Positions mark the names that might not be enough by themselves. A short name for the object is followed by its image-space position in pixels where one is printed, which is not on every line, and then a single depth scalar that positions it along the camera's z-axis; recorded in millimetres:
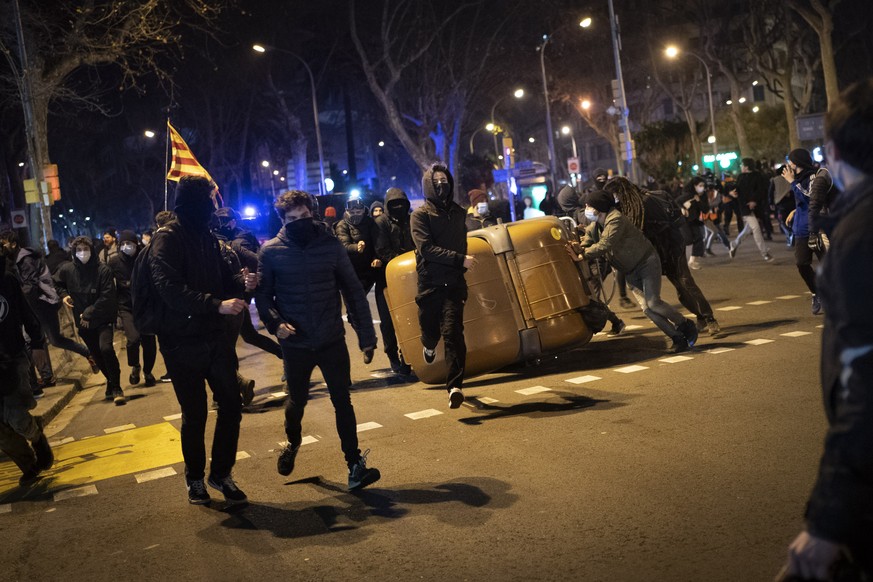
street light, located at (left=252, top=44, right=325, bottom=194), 35200
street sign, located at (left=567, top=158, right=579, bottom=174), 36606
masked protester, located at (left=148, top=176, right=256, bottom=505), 5438
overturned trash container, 8555
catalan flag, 12367
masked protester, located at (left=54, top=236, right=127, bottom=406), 10719
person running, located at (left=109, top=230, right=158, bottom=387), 11234
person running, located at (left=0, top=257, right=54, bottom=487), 6707
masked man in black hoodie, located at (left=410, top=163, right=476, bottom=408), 7520
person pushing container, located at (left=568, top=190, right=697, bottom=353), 8945
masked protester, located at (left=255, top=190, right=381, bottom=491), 5742
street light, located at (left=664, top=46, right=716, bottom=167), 40406
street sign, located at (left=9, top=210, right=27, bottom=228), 26094
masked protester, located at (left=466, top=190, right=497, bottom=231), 12047
